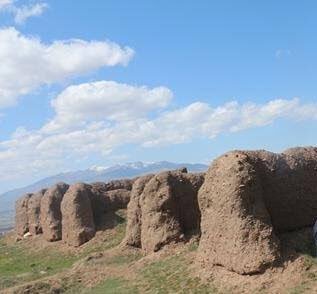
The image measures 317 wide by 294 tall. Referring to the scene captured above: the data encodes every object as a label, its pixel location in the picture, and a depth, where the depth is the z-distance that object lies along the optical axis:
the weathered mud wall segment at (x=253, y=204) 20.48
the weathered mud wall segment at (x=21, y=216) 54.91
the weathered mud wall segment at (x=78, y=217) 39.66
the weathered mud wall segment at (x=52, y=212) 44.78
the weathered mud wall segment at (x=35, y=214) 50.66
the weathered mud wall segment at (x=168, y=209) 27.91
